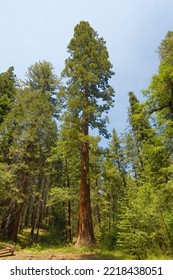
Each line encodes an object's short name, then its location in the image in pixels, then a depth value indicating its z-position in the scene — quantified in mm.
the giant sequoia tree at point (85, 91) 13297
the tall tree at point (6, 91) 22122
